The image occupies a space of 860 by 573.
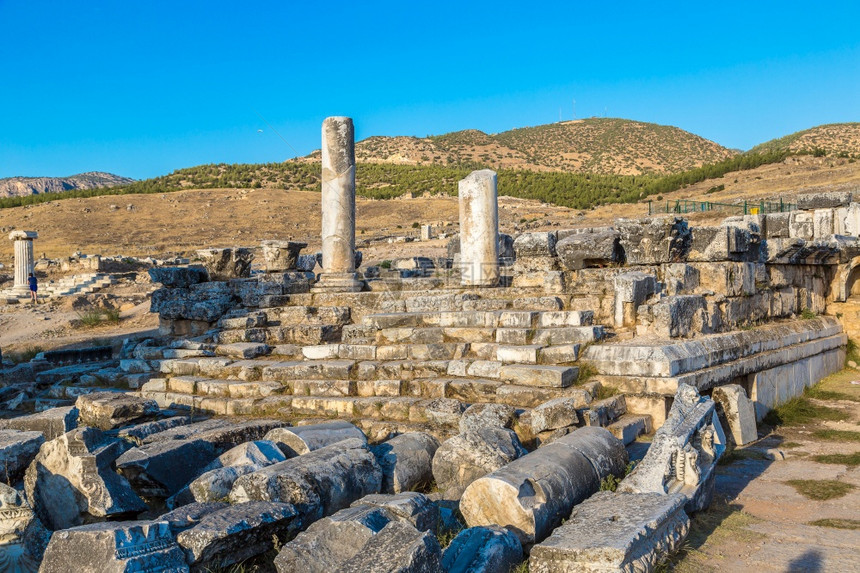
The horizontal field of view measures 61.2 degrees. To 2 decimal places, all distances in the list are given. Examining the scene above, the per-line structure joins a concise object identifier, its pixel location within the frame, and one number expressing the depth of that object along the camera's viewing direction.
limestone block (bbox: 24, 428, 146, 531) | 5.26
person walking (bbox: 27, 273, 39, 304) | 25.25
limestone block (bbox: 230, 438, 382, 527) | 4.84
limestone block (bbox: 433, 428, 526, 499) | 5.64
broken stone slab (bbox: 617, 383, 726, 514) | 5.23
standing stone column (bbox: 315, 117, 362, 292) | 12.59
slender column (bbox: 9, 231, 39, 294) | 28.53
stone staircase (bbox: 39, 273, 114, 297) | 26.94
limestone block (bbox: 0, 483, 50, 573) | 4.58
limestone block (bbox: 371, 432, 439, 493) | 5.82
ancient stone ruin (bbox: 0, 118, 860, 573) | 4.30
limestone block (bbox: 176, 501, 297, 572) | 4.01
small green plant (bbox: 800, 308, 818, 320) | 11.19
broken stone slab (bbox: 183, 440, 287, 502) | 5.18
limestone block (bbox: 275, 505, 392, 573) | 3.96
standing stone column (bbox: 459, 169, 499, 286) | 11.66
